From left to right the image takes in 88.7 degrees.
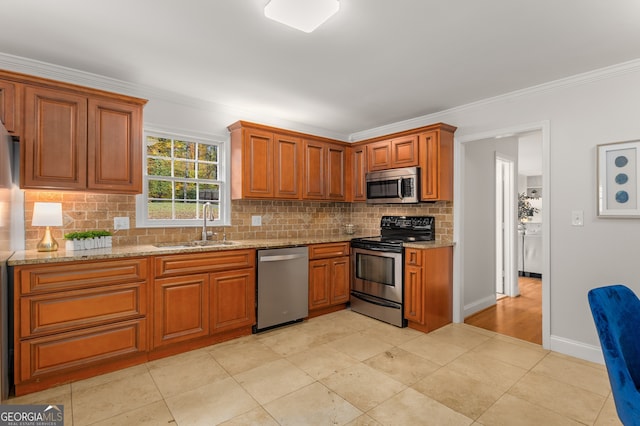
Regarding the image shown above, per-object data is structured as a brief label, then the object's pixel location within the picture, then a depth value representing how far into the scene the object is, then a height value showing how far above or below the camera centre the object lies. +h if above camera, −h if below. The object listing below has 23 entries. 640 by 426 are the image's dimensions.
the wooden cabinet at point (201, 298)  2.83 -0.80
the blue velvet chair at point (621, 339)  1.20 -0.54
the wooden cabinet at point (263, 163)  3.72 +0.59
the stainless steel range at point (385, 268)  3.67 -0.66
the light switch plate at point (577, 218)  2.89 -0.05
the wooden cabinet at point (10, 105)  2.40 +0.80
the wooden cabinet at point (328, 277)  3.90 -0.80
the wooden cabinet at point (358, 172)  4.59 +0.58
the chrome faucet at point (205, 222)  3.49 -0.10
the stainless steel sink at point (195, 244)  3.20 -0.32
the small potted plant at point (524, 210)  7.29 +0.06
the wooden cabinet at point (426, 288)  3.47 -0.82
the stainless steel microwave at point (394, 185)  3.87 +0.34
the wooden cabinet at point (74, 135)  2.47 +0.64
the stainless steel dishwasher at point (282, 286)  3.42 -0.80
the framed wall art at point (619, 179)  2.61 +0.27
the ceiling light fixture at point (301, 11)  1.83 +1.17
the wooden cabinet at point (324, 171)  4.29 +0.57
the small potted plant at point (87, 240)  2.61 -0.23
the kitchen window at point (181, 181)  3.41 +0.35
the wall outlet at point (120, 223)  3.11 -0.10
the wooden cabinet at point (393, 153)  3.93 +0.76
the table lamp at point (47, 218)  2.59 -0.04
